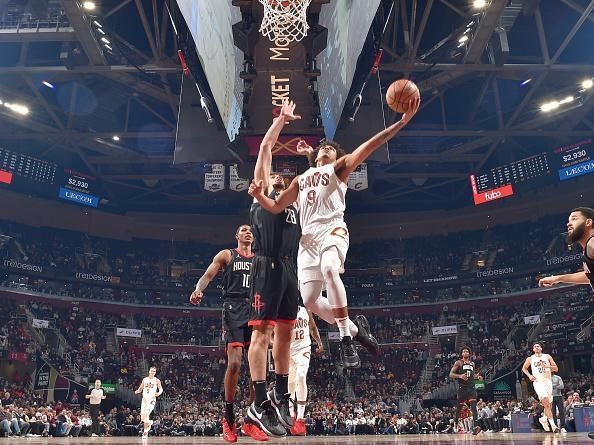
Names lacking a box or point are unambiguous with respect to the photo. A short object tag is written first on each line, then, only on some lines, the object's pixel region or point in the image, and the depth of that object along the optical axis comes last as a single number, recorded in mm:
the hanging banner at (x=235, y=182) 18422
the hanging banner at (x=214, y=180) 18438
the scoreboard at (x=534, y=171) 27031
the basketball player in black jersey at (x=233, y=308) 6520
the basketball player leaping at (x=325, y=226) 5184
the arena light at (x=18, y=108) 24656
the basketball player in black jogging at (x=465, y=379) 12938
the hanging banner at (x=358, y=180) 17609
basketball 5156
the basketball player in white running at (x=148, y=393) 15500
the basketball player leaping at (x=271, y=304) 5199
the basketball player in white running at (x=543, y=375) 12897
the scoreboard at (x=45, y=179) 27375
